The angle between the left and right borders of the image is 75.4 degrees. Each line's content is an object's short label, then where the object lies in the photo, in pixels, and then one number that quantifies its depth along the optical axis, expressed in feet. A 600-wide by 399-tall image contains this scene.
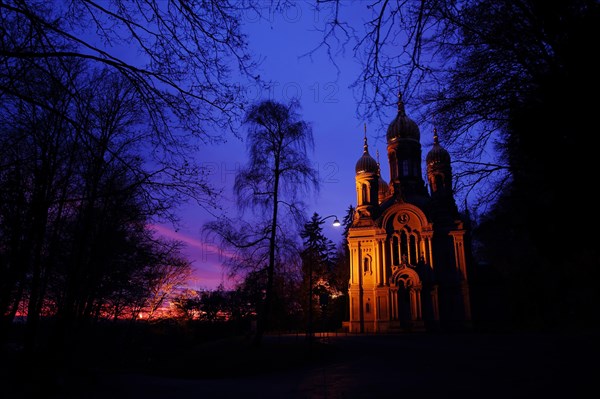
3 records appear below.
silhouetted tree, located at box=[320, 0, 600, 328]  23.30
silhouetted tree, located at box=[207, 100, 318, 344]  60.64
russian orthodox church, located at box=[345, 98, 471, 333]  134.21
